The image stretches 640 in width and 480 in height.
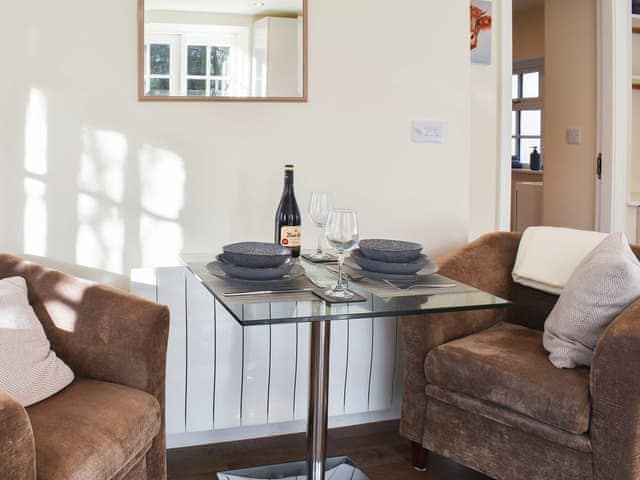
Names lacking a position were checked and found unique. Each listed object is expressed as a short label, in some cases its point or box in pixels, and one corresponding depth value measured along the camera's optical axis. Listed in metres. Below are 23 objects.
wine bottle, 2.39
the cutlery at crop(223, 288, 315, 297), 1.82
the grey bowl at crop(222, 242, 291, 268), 1.99
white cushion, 1.81
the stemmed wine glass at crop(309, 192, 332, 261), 2.39
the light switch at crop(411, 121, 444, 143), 2.85
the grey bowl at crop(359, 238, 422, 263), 2.09
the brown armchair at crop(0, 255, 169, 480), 1.62
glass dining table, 1.69
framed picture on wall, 3.49
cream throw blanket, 2.55
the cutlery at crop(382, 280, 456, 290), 1.95
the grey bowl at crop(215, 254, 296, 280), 1.97
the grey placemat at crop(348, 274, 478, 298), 1.87
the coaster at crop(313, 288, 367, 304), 1.78
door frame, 3.85
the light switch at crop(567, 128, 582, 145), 4.46
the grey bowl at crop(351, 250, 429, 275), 2.07
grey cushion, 2.07
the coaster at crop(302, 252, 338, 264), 2.37
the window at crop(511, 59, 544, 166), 6.78
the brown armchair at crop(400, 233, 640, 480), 1.90
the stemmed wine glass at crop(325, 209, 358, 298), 1.88
